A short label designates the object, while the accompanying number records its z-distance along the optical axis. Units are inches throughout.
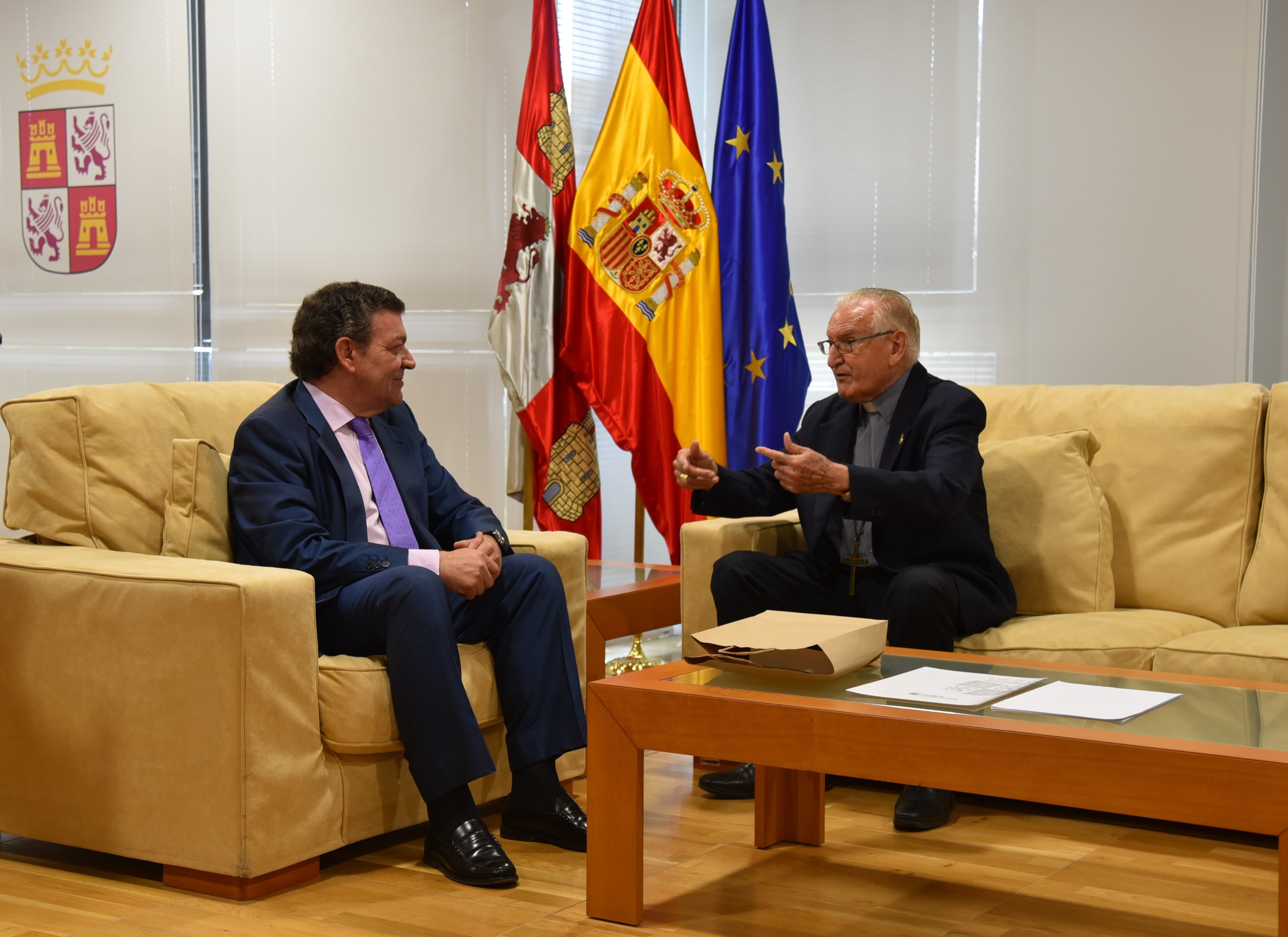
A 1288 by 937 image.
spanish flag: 151.5
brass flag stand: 145.4
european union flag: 149.9
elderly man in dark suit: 101.8
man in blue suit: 86.6
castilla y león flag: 152.0
